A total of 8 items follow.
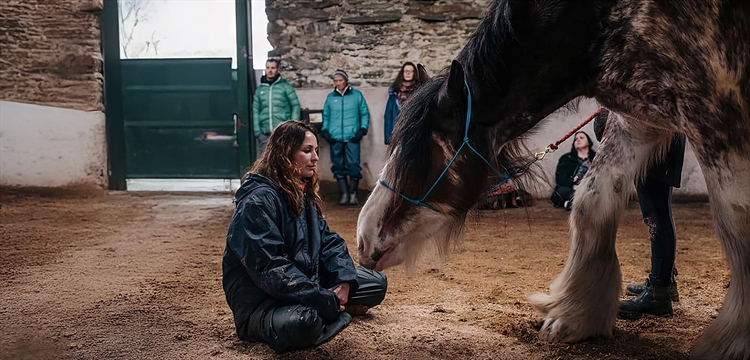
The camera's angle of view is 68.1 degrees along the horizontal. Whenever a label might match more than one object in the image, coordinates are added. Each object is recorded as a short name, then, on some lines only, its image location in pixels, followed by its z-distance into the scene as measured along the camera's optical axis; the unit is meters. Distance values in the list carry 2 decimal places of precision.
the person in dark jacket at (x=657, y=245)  2.50
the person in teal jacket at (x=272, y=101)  7.23
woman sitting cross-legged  2.20
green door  8.19
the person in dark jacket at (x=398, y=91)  6.99
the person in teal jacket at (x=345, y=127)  7.21
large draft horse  1.68
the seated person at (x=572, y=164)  6.45
